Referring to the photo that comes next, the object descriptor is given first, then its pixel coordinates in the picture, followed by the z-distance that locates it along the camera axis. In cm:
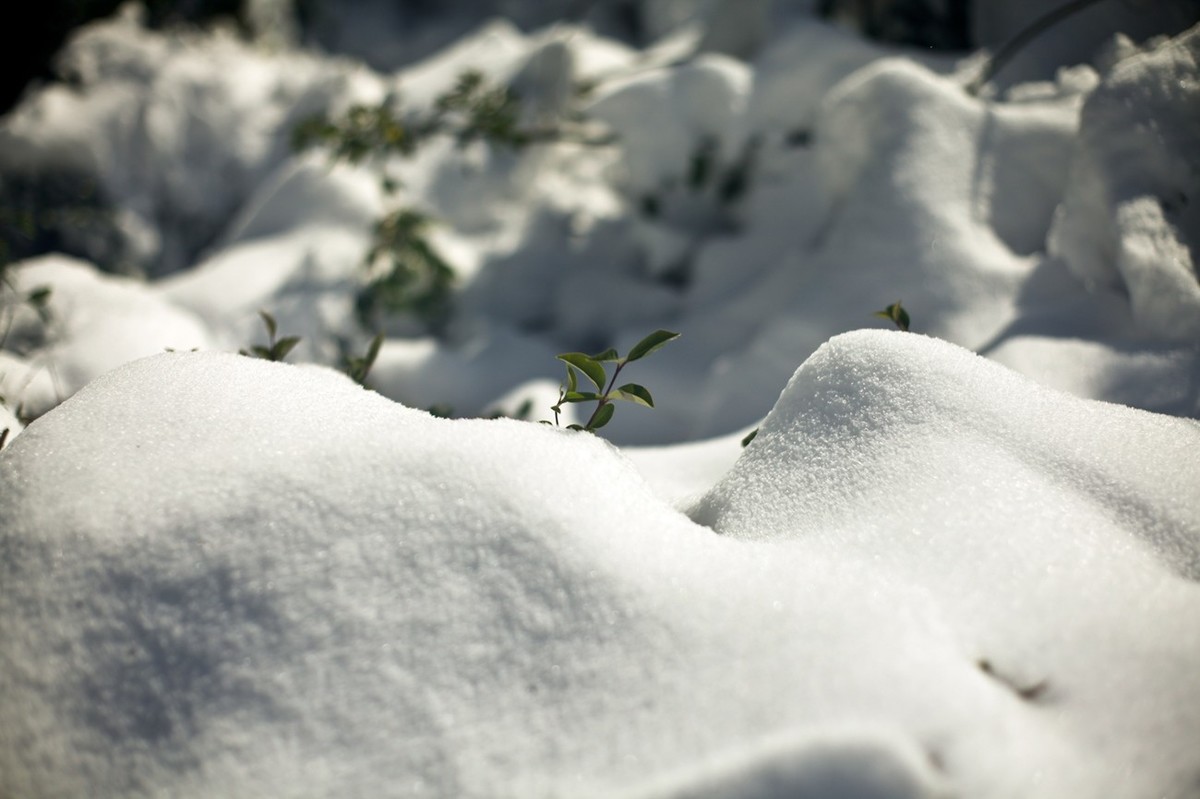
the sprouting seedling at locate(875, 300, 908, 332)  104
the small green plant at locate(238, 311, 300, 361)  112
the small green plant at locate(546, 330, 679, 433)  91
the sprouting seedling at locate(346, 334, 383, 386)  116
